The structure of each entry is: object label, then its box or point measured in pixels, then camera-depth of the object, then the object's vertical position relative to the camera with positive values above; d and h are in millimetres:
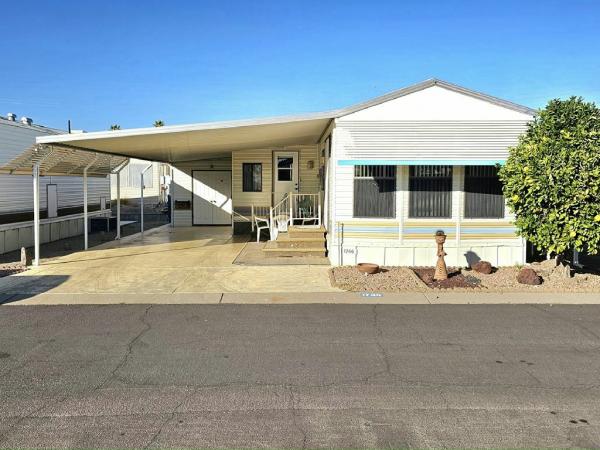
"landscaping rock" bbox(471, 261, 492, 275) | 10242 -1315
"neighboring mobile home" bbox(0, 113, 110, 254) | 13938 +11
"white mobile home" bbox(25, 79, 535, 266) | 10750 +779
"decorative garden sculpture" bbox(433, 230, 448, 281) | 9812 -1165
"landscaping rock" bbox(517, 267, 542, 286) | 9430 -1391
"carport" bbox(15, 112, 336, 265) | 10516 +1364
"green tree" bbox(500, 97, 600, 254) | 8828 +384
